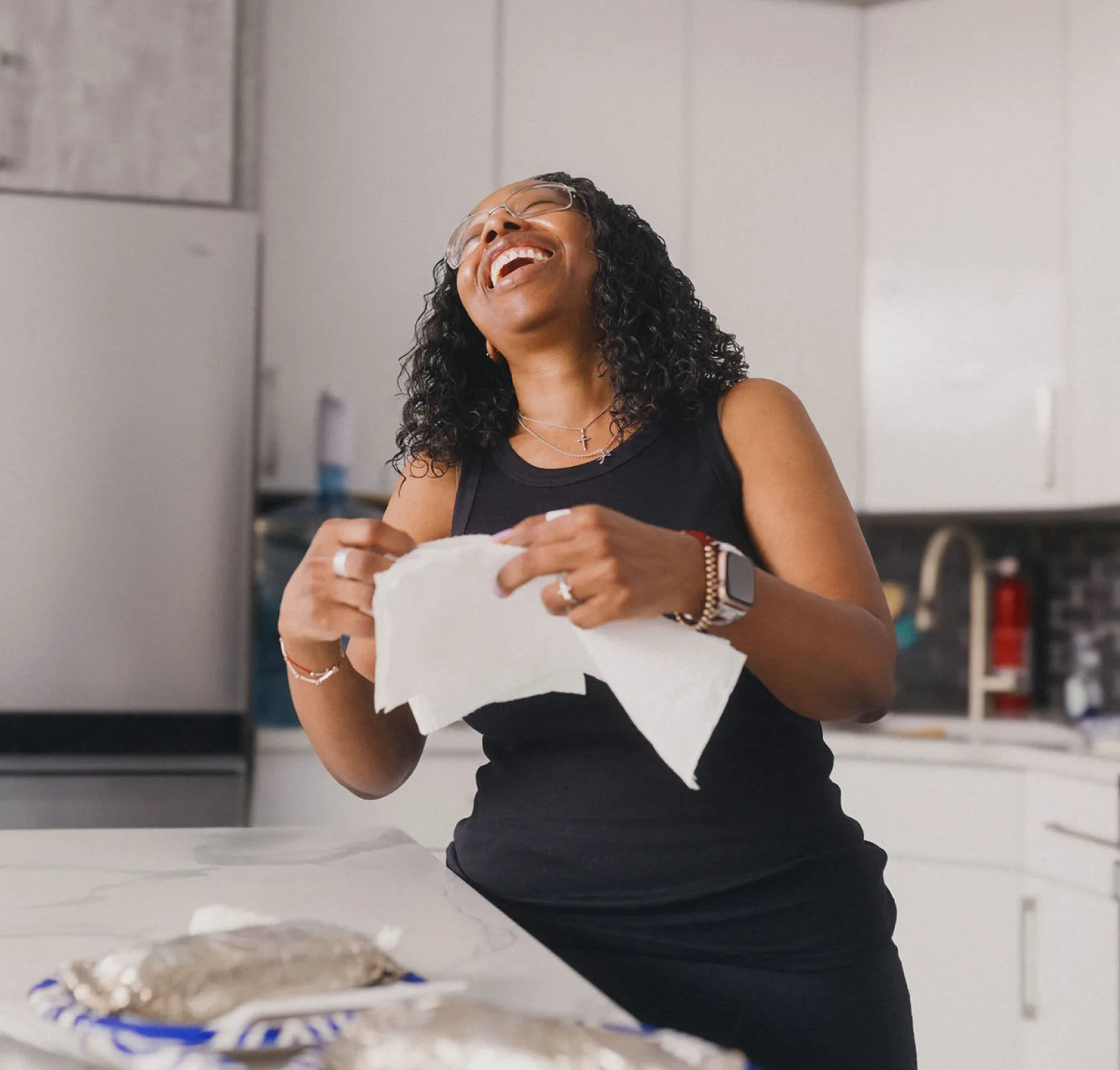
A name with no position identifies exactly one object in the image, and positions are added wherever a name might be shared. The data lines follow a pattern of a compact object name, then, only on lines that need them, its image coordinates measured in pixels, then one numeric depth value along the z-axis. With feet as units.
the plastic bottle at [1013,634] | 8.93
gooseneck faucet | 8.38
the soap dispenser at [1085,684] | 8.37
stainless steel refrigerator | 6.63
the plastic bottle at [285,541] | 7.43
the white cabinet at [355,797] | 6.98
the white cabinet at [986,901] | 6.48
